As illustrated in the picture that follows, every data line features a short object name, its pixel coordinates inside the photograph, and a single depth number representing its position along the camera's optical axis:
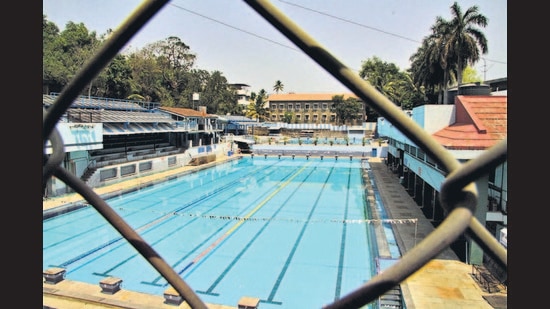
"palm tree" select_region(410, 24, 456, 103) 28.92
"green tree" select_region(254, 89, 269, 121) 65.12
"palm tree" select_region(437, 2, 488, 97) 27.36
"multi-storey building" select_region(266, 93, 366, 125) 70.94
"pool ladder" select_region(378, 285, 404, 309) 7.98
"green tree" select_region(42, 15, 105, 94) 34.09
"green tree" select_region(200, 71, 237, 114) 56.72
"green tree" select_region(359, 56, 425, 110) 47.02
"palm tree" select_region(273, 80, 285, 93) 88.94
